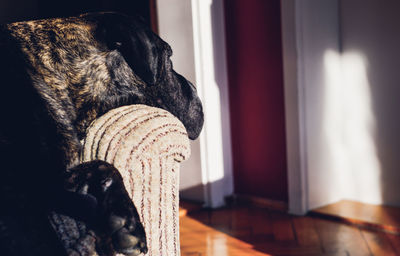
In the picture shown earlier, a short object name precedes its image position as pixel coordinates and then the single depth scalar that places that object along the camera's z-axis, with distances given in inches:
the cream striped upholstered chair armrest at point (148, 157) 37.3
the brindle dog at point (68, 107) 29.1
